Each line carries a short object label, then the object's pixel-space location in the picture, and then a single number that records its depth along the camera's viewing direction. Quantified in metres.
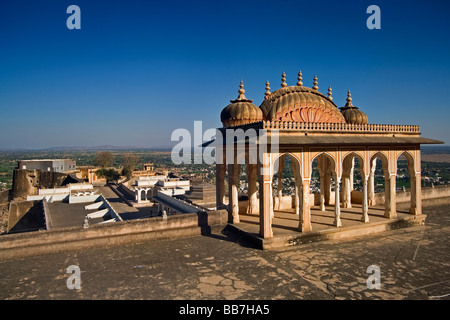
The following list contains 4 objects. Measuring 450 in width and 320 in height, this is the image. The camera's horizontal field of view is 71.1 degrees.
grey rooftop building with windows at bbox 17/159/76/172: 50.91
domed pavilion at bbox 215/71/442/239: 11.24
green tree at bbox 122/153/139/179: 55.21
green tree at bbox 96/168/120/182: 56.25
